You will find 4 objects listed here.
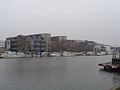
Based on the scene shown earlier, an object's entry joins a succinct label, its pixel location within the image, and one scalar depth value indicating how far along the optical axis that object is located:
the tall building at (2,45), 141.39
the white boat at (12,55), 94.66
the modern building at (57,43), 150.62
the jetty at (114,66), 40.22
